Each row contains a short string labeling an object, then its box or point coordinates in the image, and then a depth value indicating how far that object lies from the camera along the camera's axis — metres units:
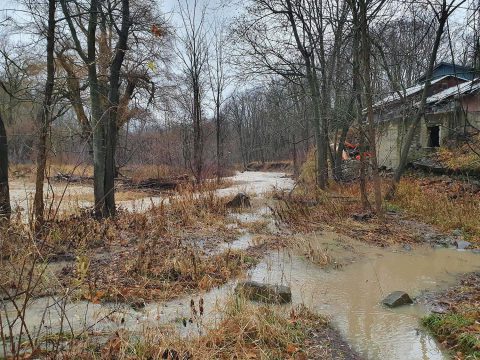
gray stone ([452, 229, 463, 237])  8.28
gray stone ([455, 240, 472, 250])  7.47
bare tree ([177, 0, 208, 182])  15.87
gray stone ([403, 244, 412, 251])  7.57
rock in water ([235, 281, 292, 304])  4.84
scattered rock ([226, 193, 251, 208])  11.83
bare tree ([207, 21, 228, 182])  18.90
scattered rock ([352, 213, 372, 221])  9.83
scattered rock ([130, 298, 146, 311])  4.66
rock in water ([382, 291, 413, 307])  4.87
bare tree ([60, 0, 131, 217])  8.43
